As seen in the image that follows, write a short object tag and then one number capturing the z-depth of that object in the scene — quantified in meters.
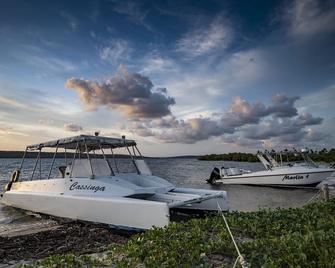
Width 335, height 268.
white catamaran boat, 9.19
